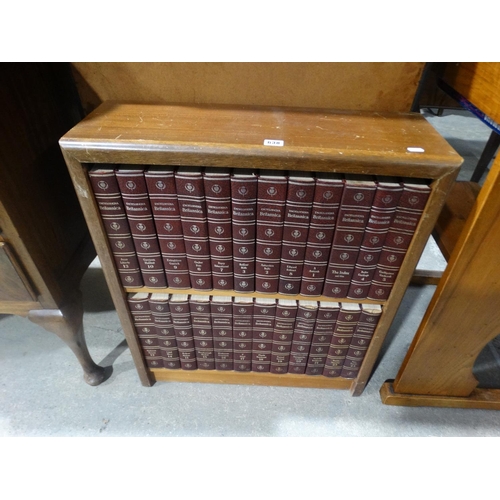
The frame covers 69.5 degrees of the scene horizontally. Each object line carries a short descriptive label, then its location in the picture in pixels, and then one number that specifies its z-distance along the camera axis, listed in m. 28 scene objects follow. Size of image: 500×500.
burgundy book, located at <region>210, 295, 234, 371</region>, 0.88
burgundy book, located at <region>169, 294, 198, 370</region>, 0.88
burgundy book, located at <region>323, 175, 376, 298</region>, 0.67
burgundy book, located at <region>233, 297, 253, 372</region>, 0.88
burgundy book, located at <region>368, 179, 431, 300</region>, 0.66
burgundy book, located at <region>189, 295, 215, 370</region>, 0.88
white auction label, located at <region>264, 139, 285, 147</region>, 0.64
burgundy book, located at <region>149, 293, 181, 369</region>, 0.88
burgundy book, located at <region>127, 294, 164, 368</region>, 0.88
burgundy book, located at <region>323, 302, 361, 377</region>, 0.87
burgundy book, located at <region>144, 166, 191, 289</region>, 0.68
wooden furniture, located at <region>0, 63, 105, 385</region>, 0.70
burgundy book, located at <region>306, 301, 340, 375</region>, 0.87
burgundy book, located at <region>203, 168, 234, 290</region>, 0.67
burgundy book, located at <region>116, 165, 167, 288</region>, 0.67
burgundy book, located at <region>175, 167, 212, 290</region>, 0.67
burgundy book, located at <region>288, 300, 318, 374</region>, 0.88
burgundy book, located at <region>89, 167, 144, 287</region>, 0.68
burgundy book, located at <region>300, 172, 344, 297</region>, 0.67
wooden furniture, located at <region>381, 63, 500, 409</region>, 0.67
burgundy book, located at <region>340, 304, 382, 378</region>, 0.86
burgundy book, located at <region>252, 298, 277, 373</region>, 0.88
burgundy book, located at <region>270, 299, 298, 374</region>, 0.88
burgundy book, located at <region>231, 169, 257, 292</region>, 0.67
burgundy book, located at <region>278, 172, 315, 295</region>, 0.67
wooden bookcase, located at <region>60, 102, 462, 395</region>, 0.63
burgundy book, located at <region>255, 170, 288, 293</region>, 0.67
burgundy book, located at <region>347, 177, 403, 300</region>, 0.66
